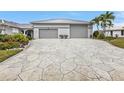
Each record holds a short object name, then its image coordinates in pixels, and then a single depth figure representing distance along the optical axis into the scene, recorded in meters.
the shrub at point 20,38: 4.85
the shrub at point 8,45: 4.00
